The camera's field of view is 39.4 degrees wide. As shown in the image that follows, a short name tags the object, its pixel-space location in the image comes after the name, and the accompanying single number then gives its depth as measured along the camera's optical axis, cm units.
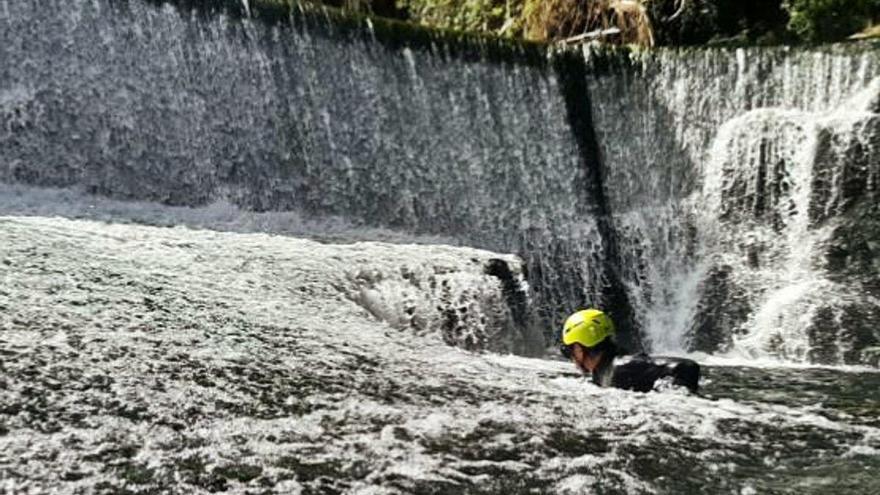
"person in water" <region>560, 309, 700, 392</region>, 629
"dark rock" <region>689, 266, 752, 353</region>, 1230
